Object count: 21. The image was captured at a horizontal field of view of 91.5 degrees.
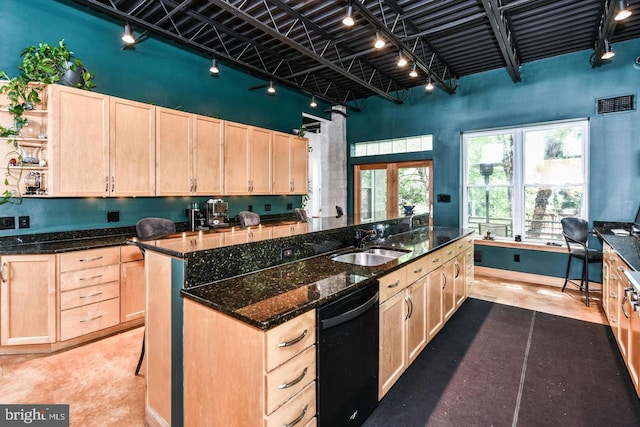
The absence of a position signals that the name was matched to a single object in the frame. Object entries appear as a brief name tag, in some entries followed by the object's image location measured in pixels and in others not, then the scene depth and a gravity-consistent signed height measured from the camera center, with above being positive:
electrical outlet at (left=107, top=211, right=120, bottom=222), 3.73 -0.06
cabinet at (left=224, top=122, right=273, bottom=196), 4.63 +0.80
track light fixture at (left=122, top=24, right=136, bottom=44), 3.46 +1.97
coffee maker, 4.48 -0.03
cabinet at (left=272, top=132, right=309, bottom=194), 5.38 +0.85
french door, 6.47 +0.54
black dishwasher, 1.52 -0.79
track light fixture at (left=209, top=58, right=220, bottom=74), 4.23 +1.95
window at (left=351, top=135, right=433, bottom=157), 6.38 +1.42
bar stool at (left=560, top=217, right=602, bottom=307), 4.30 -0.43
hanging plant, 2.86 +1.21
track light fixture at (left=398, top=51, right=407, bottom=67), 3.97 +1.91
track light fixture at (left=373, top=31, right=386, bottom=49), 3.47 +1.88
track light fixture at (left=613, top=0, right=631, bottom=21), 2.90 +1.88
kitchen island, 1.29 -0.52
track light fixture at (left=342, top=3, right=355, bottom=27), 3.10 +1.94
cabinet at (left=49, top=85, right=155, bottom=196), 3.04 +0.71
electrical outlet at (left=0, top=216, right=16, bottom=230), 3.04 -0.11
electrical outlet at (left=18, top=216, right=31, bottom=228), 3.15 -0.11
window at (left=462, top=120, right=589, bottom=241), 4.91 +0.54
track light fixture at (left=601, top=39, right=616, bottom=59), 3.74 +1.94
